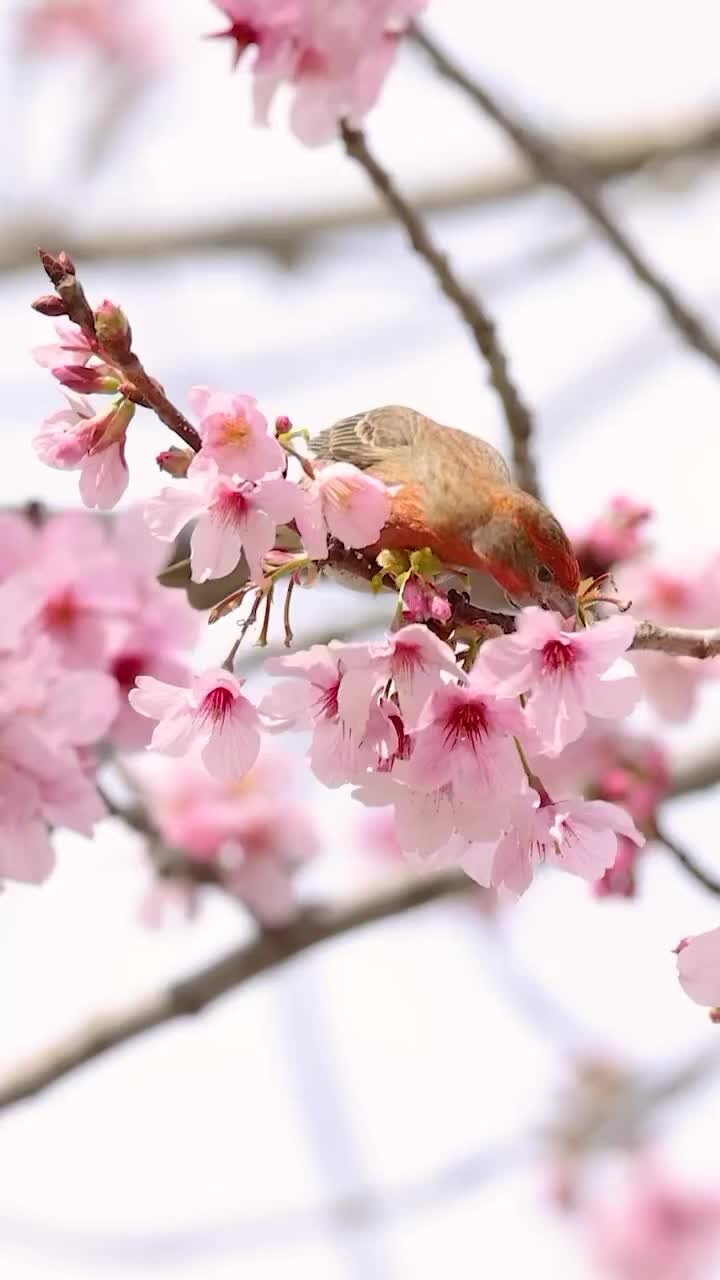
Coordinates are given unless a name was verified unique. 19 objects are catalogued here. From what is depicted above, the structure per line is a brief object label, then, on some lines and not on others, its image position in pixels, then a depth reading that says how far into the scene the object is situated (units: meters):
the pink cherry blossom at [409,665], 4.15
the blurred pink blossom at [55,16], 11.48
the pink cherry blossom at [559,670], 4.15
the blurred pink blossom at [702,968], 4.17
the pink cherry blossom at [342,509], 4.16
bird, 4.25
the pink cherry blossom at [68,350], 4.16
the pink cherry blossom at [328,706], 4.16
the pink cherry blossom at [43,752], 4.26
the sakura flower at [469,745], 4.16
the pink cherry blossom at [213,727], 4.20
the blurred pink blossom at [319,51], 4.34
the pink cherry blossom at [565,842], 4.18
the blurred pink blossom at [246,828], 5.40
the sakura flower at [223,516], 4.15
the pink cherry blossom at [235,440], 4.14
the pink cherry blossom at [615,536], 4.48
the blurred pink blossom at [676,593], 5.65
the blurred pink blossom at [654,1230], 11.43
